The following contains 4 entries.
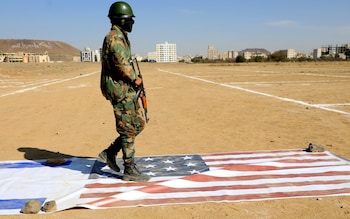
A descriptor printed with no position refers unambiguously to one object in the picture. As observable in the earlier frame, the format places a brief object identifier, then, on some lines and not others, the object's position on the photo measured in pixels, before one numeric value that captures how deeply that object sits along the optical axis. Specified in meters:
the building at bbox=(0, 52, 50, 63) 155.25
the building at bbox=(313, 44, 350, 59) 159.38
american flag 3.69
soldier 3.78
